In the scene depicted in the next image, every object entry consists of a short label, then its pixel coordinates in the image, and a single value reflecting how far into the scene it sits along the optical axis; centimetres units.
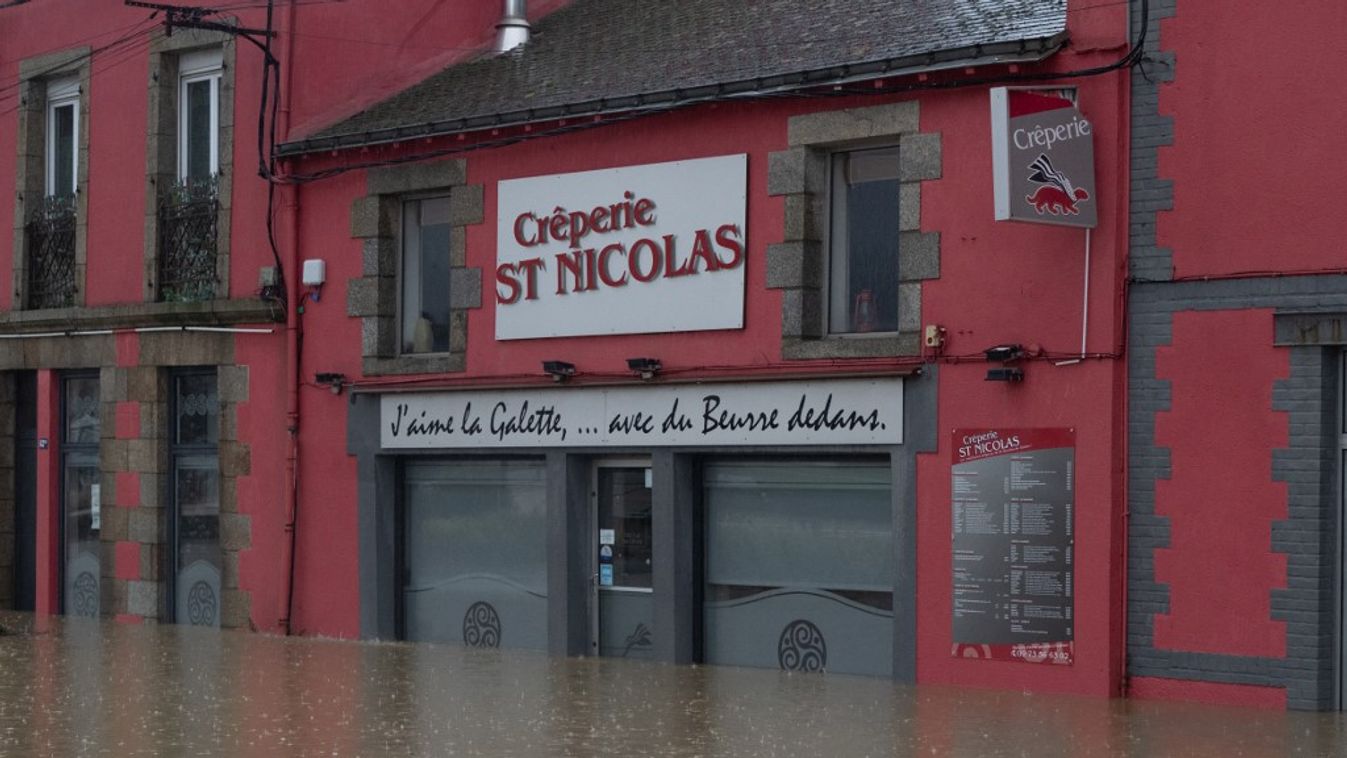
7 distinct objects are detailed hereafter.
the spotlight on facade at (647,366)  1800
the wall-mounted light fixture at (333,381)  2067
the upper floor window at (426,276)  2044
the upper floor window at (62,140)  2441
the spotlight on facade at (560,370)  1866
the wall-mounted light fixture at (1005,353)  1575
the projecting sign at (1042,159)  1488
